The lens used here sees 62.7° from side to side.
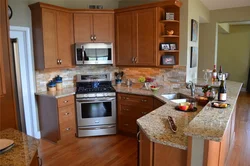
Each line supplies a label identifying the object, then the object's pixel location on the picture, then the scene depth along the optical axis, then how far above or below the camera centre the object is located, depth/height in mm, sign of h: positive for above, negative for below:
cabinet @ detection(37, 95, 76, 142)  3588 -980
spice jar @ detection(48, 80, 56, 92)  3906 -439
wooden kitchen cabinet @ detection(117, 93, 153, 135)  3665 -871
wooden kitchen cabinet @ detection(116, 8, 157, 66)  3795 +470
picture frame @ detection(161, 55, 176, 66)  3844 +35
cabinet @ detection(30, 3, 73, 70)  3531 +491
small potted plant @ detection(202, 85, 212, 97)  2918 -410
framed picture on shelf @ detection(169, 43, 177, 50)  3817 +292
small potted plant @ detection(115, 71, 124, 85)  4477 -322
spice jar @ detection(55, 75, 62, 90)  4024 -373
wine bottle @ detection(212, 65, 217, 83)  4016 -266
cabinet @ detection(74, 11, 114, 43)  4012 +701
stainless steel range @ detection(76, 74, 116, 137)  3835 -923
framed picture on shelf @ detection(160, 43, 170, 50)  3791 +291
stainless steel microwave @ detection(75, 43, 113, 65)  3994 +189
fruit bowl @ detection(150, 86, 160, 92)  3751 -479
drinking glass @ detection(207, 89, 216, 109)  2730 -464
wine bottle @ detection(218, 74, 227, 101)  2512 -387
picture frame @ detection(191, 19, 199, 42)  3958 +639
